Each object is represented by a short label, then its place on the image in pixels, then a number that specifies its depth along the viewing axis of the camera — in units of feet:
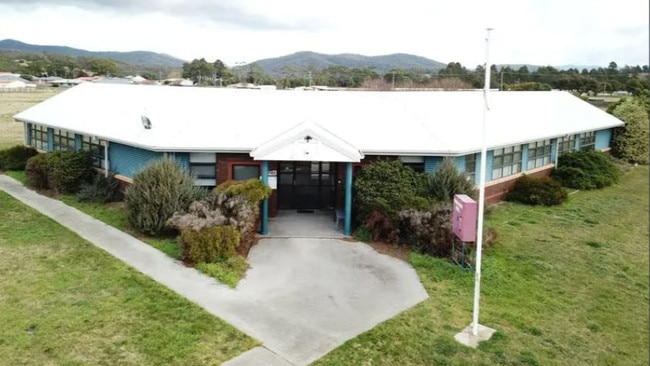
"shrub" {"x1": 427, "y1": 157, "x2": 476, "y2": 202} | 55.77
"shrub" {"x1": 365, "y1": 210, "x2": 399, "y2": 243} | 53.67
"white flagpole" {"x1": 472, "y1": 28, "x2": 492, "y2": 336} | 34.20
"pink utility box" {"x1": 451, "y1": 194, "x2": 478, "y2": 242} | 42.32
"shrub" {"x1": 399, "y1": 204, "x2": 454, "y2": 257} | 49.70
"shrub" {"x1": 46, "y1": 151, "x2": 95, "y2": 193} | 69.92
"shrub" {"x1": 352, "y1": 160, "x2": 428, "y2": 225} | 53.72
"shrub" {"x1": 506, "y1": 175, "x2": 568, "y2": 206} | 72.95
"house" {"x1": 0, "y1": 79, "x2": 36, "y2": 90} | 316.87
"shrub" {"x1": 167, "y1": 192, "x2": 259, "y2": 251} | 48.94
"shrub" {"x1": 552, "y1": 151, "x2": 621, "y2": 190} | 84.94
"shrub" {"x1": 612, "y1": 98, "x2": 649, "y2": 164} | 108.78
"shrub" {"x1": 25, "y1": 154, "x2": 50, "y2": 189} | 72.79
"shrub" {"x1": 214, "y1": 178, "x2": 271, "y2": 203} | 52.49
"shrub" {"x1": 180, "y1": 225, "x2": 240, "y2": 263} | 46.52
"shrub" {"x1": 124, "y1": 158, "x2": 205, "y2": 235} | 53.36
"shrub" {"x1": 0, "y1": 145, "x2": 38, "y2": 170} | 87.66
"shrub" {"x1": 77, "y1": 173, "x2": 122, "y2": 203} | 67.10
